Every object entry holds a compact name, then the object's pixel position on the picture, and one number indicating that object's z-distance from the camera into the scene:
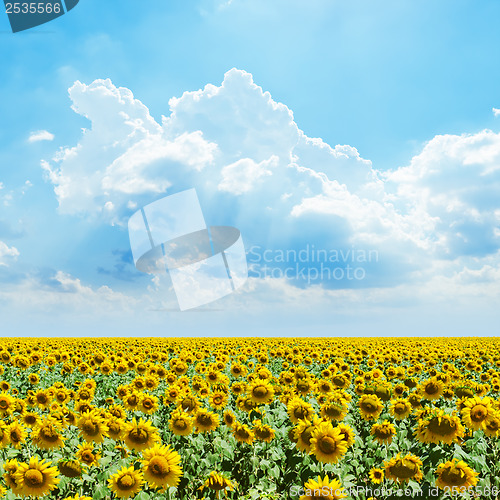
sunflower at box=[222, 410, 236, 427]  8.16
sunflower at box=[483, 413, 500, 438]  7.06
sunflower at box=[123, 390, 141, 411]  8.59
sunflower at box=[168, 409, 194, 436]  7.50
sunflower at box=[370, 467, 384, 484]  6.20
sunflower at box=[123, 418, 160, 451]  6.68
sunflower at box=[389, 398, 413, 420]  8.13
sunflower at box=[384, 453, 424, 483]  5.50
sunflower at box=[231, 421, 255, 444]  7.14
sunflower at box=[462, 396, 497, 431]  7.14
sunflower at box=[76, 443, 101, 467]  6.57
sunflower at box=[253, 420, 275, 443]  7.18
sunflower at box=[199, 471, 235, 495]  5.09
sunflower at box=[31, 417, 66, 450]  7.19
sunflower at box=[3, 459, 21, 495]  5.61
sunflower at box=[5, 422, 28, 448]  7.17
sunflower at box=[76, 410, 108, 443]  7.04
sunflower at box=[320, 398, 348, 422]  7.27
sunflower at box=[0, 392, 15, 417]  8.54
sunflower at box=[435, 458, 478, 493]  5.29
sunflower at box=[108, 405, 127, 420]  8.16
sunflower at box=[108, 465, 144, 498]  5.60
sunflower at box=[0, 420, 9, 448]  7.08
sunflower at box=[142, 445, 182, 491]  5.39
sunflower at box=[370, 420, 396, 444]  7.12
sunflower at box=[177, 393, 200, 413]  8.04
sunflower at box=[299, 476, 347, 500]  4.30
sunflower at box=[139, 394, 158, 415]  8.52
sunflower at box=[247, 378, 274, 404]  8.60
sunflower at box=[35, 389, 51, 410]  9.52
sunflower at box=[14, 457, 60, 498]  5.59
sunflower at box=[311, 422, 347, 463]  5.70
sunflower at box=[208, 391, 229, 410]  8.72
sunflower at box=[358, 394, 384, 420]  8.01
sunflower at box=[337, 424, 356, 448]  6.14
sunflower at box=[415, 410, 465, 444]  6.68
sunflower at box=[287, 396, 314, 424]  7.31
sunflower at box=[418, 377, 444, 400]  9.33
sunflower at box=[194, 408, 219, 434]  7.63
